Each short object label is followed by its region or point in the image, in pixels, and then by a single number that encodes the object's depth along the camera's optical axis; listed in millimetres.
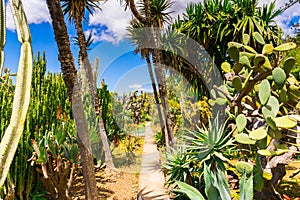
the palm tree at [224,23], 6316
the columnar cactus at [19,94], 1278
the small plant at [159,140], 8864
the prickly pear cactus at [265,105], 1974
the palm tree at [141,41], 7180
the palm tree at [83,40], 6438
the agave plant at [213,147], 3070
